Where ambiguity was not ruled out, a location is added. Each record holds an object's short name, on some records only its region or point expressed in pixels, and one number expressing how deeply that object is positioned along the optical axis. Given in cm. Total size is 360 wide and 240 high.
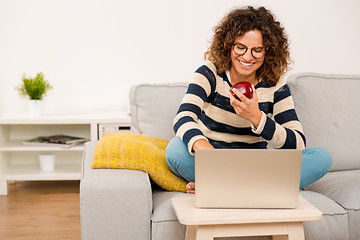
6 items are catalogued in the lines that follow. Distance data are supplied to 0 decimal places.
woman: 157
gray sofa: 140
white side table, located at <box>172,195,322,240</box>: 109
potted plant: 294
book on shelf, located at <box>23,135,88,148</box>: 291
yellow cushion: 160
